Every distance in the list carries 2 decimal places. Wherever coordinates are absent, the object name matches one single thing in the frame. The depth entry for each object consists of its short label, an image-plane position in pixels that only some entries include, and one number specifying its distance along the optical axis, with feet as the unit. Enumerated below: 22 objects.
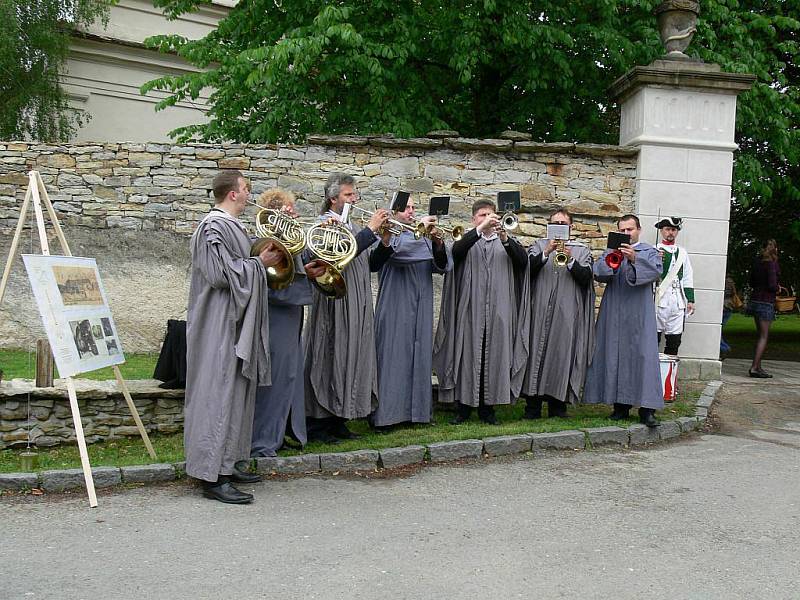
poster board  16.11
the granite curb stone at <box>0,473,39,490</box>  16.67
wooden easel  15.99
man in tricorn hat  28.45
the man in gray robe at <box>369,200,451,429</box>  21.44
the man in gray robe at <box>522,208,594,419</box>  23.57
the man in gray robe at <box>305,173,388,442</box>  20.31
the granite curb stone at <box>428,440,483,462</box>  20.02
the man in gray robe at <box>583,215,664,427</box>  22.81
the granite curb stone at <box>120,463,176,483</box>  17.38
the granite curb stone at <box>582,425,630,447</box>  22.07
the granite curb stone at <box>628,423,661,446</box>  22.49
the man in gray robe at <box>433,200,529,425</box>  22.76
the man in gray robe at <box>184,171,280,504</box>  16.51
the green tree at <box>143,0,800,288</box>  33.86
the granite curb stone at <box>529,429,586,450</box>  21.34
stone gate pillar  31.01
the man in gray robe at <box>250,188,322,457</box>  18.90
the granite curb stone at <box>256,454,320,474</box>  18.44
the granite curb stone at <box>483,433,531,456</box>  20.71
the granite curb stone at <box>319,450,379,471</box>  18.94
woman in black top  34.55
